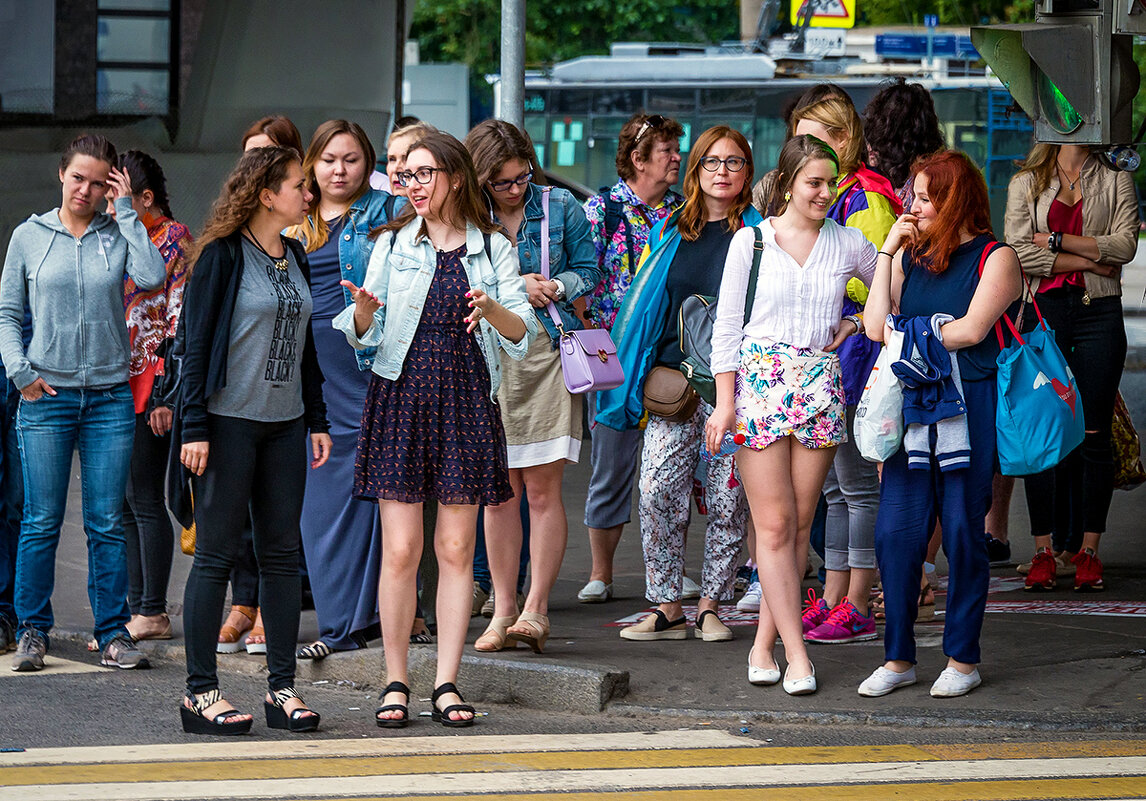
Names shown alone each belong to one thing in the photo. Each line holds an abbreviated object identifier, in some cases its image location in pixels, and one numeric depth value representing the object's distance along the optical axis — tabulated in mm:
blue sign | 48469
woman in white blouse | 11328
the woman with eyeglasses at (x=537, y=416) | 12609
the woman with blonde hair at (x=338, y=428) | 12570
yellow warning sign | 41656
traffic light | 11789
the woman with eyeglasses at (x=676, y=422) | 13070
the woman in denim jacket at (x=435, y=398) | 10820
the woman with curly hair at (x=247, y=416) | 10469
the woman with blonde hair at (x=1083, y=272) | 14859
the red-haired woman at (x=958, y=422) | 11141
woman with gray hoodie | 12664
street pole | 16844
